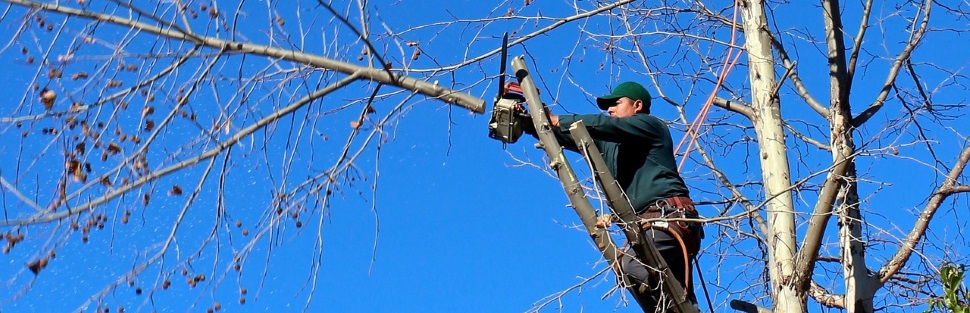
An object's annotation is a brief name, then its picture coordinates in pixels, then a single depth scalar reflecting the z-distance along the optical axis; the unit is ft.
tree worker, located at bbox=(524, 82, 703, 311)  37.32
